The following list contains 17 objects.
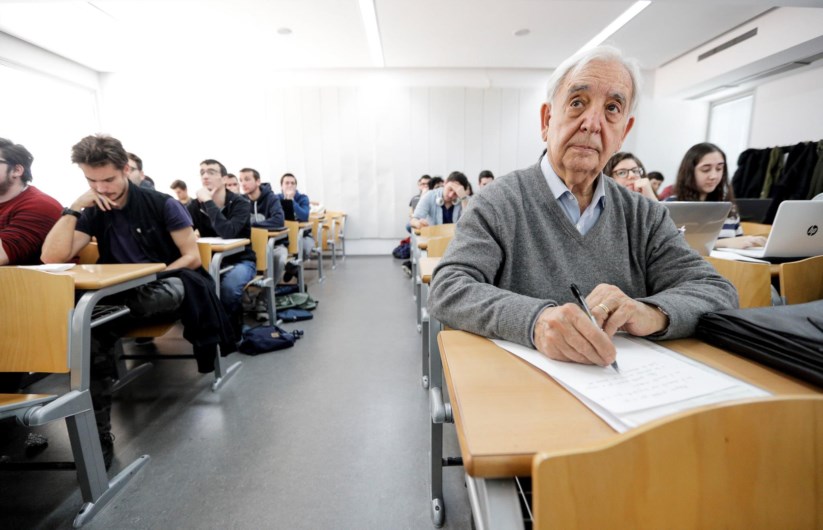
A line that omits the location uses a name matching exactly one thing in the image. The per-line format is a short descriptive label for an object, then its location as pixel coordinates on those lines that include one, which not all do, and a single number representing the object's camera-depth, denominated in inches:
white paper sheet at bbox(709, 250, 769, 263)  62.9
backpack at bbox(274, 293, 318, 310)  133.6
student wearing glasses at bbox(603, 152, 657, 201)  89.7
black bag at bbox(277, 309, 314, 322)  123.7
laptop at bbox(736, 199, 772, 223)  106.3
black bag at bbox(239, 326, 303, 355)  99.2
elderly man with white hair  31.3
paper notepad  18.0
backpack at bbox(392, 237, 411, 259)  239.0
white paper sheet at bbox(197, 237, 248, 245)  92.5
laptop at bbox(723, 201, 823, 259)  56.5
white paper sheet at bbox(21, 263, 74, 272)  59.1
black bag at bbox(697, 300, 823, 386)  20.3
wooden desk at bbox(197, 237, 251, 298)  84.0
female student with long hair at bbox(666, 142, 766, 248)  86.3
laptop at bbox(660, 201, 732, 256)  60.0
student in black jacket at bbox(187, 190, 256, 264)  115.0
